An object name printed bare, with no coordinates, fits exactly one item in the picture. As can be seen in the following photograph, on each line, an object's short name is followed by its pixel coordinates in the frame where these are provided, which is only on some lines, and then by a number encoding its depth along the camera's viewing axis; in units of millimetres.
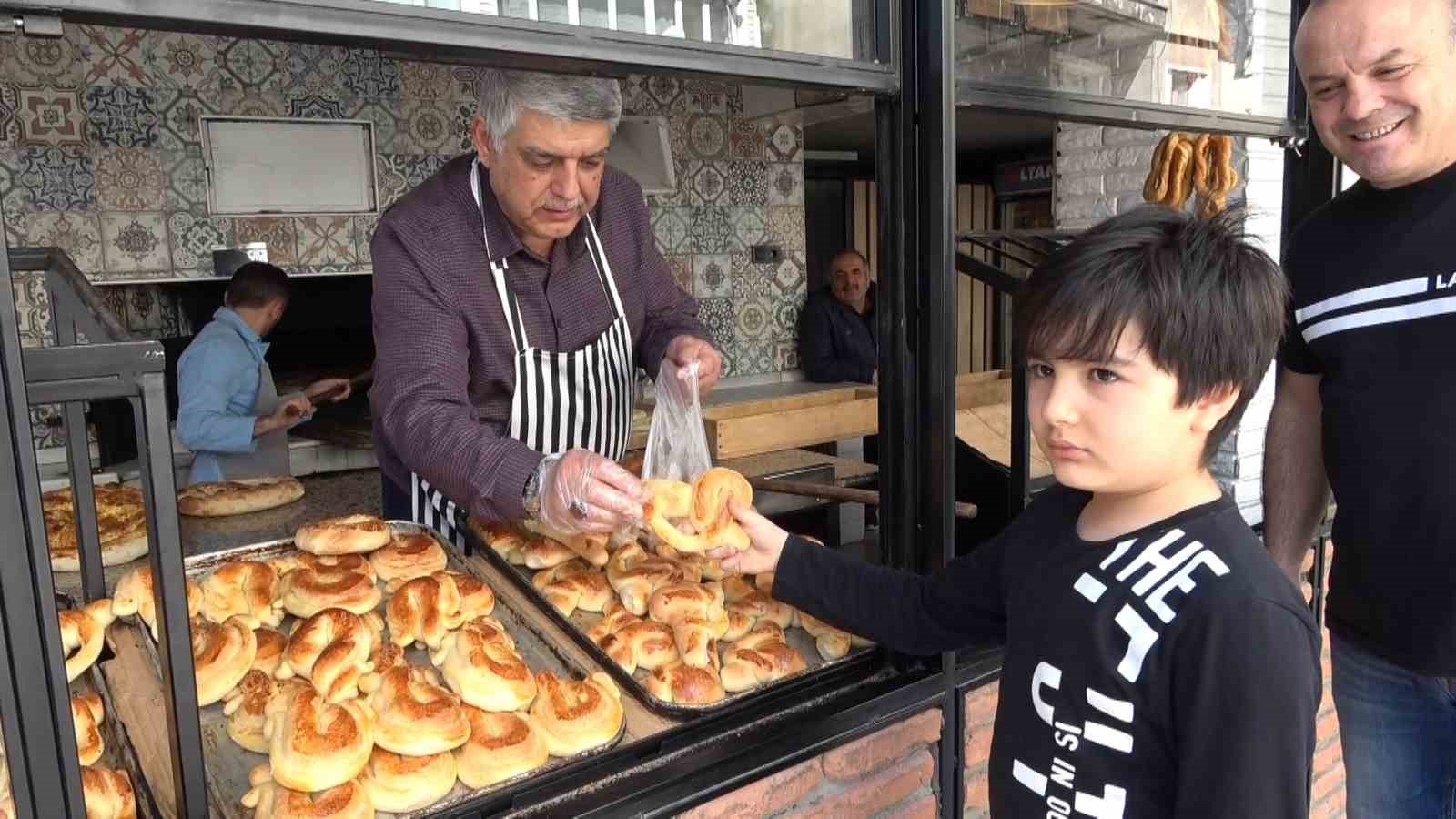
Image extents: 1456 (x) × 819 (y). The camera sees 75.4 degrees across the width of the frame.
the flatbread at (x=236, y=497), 2844
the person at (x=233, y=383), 3979
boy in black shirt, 1121
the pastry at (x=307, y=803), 1269
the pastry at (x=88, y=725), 1357
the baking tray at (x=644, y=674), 1581
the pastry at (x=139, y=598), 1757
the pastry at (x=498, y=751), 1388
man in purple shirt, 1732
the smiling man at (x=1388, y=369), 1627
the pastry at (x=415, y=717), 1384
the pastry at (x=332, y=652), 1519
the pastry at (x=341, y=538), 1995
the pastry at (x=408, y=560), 1961
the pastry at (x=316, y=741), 1298
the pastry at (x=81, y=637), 1584
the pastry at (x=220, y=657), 1525
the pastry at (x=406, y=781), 1331
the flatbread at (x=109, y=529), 2521
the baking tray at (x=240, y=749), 1353
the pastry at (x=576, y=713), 1454
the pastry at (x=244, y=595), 1791
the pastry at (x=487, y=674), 1521
